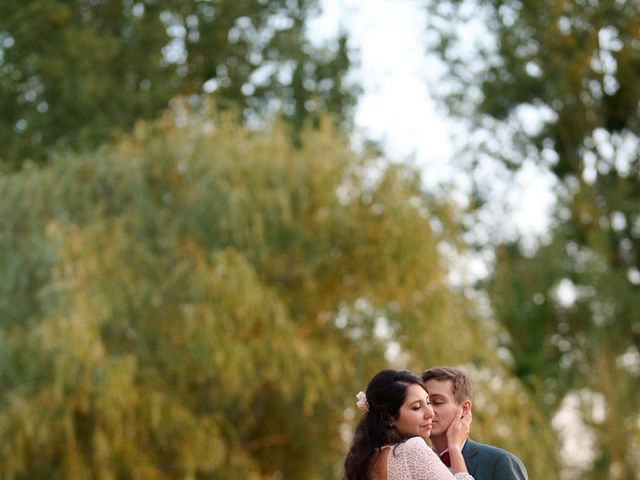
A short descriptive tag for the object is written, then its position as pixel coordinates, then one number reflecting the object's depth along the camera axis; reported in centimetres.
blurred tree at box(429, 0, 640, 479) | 1717
